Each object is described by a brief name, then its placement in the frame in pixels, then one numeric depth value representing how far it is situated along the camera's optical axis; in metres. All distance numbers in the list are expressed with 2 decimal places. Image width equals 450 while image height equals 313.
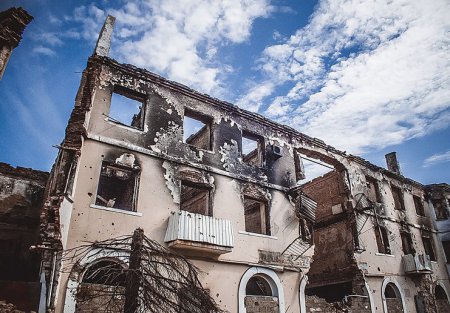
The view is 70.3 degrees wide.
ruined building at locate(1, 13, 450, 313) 9.68
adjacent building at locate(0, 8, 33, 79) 8.67
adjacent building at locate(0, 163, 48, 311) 15.00
